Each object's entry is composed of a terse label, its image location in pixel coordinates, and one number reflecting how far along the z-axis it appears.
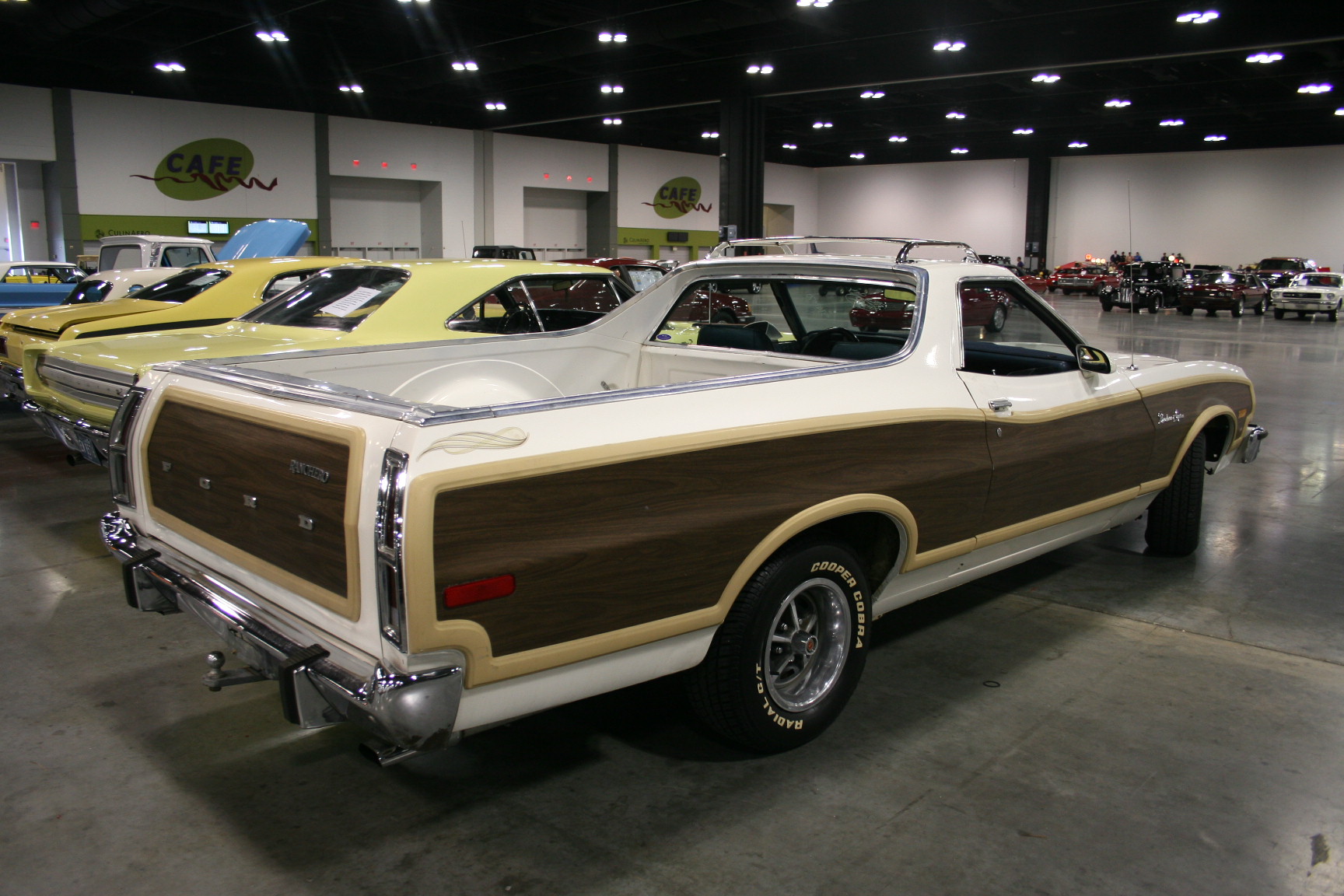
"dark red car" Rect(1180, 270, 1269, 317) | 27.30
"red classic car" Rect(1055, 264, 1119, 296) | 34.66
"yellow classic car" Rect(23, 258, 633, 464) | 5.46
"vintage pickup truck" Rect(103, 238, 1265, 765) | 2.13
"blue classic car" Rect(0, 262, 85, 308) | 13.29
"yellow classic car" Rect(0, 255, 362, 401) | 7.29
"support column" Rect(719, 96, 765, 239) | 22.66
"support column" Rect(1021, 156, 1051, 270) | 40.66
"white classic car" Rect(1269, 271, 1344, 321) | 26.12
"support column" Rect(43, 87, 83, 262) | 21.84
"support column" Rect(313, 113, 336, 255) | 26.92
